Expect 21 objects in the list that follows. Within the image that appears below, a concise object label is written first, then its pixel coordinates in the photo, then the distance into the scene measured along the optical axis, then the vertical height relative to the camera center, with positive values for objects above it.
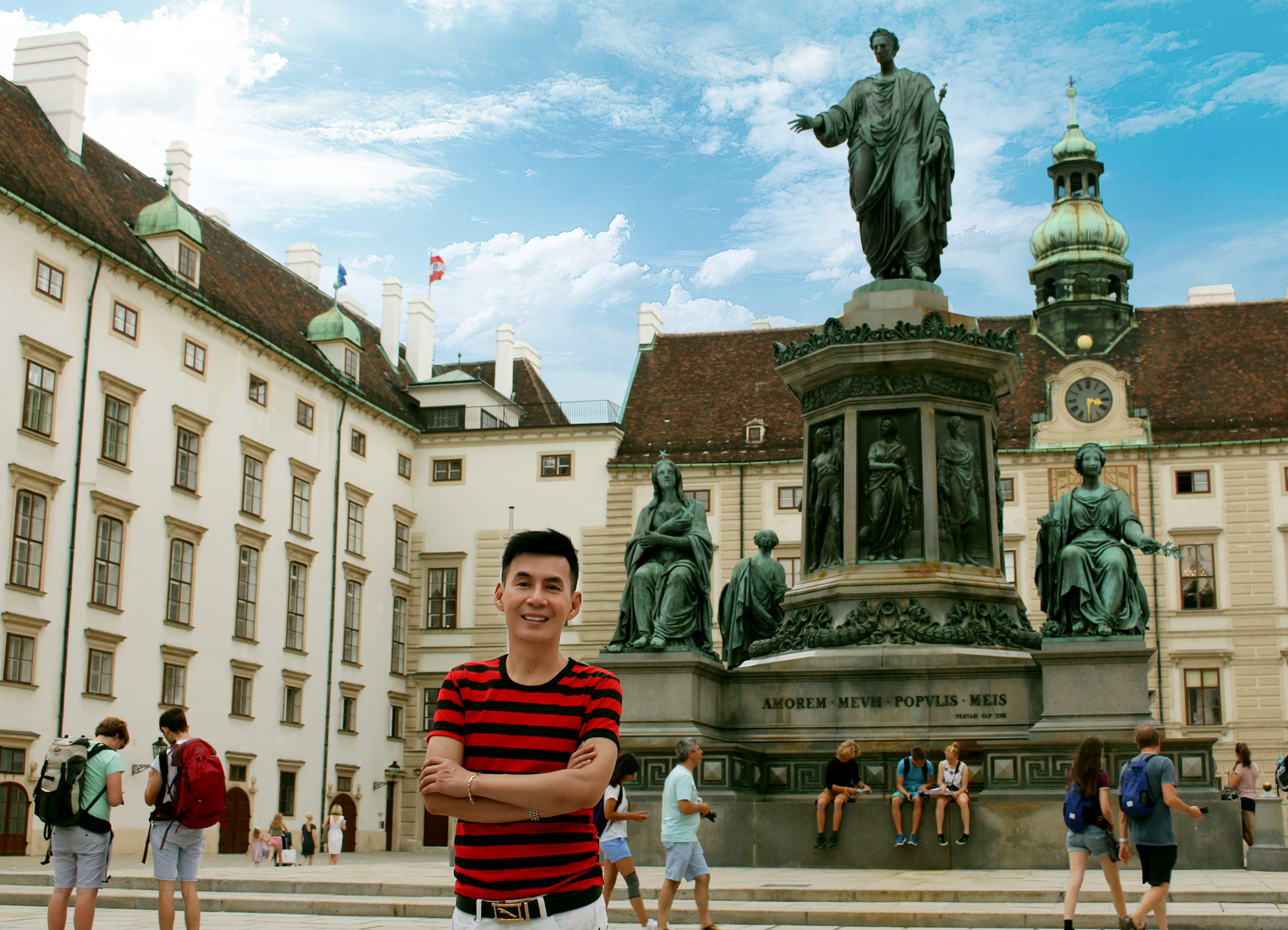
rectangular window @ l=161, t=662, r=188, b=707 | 42.47 +1.16
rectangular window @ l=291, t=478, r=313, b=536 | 50.12 +7.08
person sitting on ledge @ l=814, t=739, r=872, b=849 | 15.82 -0.48
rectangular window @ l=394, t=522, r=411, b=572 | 57.44 +6.63
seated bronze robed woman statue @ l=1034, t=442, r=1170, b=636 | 16.69 +1.89
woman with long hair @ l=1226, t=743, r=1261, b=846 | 18.02 -0.50
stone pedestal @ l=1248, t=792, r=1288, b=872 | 15.98 -1.08
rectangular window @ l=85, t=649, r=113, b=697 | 39.41 +1.33
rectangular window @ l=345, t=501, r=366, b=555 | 53.75 +6.76
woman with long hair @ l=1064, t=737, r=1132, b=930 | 10.98 -0.49
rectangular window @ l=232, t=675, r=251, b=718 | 45.88 +0.94
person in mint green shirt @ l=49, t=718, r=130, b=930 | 10.19 -0.75
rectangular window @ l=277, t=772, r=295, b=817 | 47.91 -1.93
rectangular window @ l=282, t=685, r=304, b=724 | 48.56 +0.81
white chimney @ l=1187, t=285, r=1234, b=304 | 62.59 +17.50
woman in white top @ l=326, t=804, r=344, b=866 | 37.47 -2.46
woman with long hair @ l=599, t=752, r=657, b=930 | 11.76 -0.66
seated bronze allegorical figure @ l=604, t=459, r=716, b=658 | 18.23 +1.82
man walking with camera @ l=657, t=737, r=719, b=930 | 11.27 -0.77
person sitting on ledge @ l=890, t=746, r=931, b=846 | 15.64 -0.43
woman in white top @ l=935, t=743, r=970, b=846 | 15.41 -0.44
